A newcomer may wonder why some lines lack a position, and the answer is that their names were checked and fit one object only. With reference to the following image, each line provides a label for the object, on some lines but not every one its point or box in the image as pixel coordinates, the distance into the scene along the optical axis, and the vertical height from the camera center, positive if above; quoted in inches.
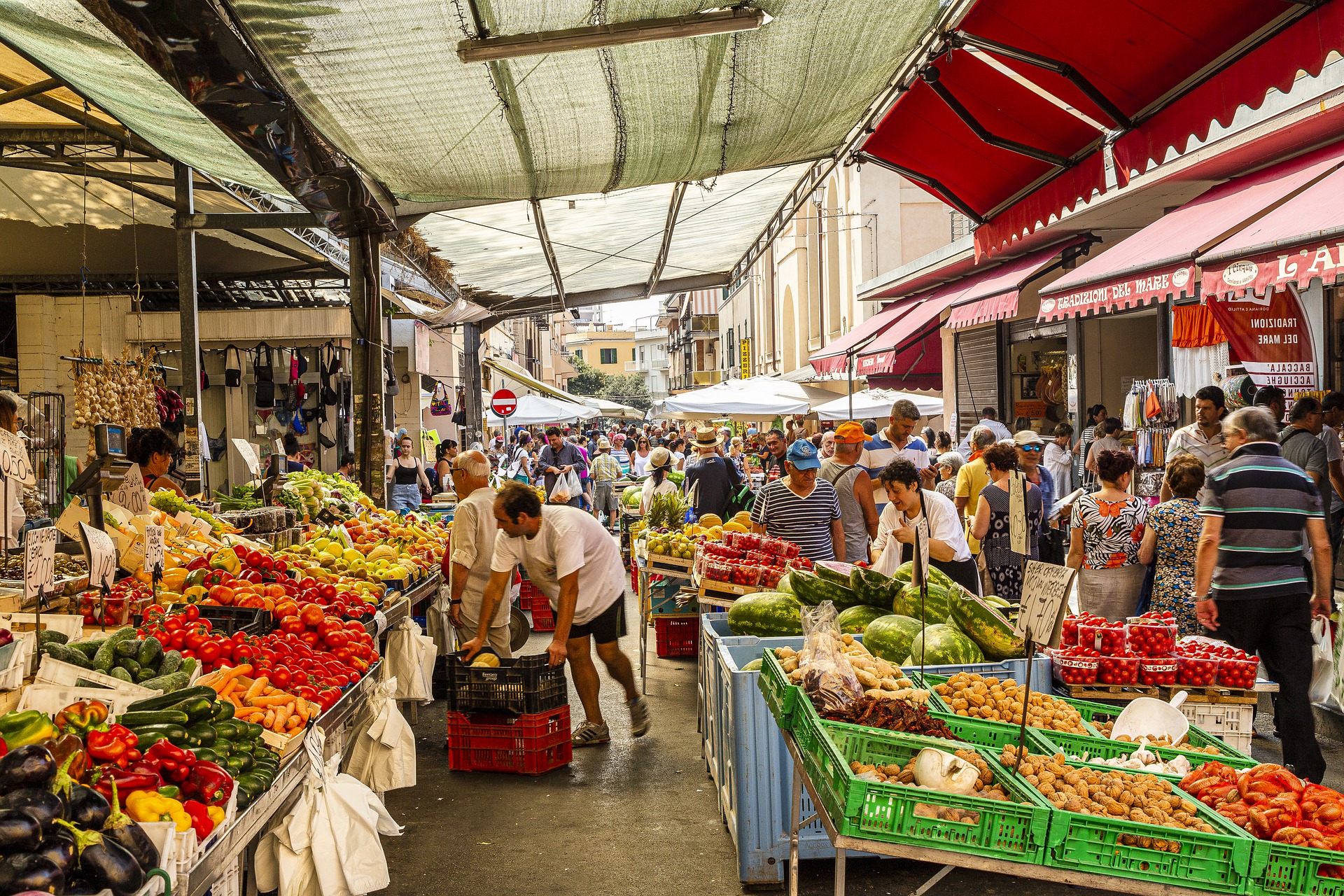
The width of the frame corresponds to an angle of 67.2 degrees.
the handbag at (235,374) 630.5 +38.3
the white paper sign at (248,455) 336.8 -6.8
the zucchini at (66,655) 155.3 -33.5
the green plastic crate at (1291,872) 106.7 -49.0
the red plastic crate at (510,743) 237.9 -74.8
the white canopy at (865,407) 626.5 +8.2
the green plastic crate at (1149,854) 107.1 -47.3
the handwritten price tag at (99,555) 177.0 -20.9
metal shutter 670.5 +29.9
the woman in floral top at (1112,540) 255.9 -32.4
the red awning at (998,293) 462.6 +59.1
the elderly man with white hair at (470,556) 282.0 -35.8
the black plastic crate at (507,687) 234.5 -60.5
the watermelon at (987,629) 185.5 -39.5
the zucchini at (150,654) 165.8 -35.6
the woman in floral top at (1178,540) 239.9 -31.0
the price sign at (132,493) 257.3 -14.2
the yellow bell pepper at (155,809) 112.1 -41.5
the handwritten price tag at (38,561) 150.3 -18.4
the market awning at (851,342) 626.7 +49.7
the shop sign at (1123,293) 280.8 +36.8
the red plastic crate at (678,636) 346.6 -73.3
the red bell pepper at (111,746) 119.3 -36.6
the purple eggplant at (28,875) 84.0 -36.6
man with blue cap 297.3 -26.0
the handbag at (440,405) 853.8 +21.7
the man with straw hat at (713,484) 420.2 -25.5
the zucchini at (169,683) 154.6 -37.8
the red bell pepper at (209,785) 124.3 -43.2
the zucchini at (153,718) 137.2 -38.3
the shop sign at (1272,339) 332.2 +23.4
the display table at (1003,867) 107.7 -49.1
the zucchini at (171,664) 165.2 -37.3
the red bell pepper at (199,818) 118.5 -45.0
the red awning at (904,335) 564.1 +48.5
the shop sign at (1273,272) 217.5 +32.2
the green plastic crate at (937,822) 109.8 -44.2
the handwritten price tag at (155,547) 193.9 -21.3
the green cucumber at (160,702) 142.6 -37.5
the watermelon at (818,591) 229.1 -39.0
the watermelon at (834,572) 231.1 -35.2
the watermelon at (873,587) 222.7 -37.0
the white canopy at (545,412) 954.1 +15.5
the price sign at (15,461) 215.0 -4.4
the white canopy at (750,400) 639.8 +14.8
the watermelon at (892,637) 197.8 -43.2
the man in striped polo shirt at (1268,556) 207.3 -30.4
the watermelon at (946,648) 185.2 -42.7
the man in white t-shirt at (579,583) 248.2 -40.1
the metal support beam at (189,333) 399.9 +41.9
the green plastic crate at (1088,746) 143.5 -47.5
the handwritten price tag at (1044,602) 124.6 -23.6
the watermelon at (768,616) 221.5 -42.9
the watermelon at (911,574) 219.0 -35.2
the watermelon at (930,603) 205.6 -38.6
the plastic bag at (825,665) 139.4 -35.8
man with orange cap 320.2 -24.2
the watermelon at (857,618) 219.5 -43.2
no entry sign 779.4 +19.5
